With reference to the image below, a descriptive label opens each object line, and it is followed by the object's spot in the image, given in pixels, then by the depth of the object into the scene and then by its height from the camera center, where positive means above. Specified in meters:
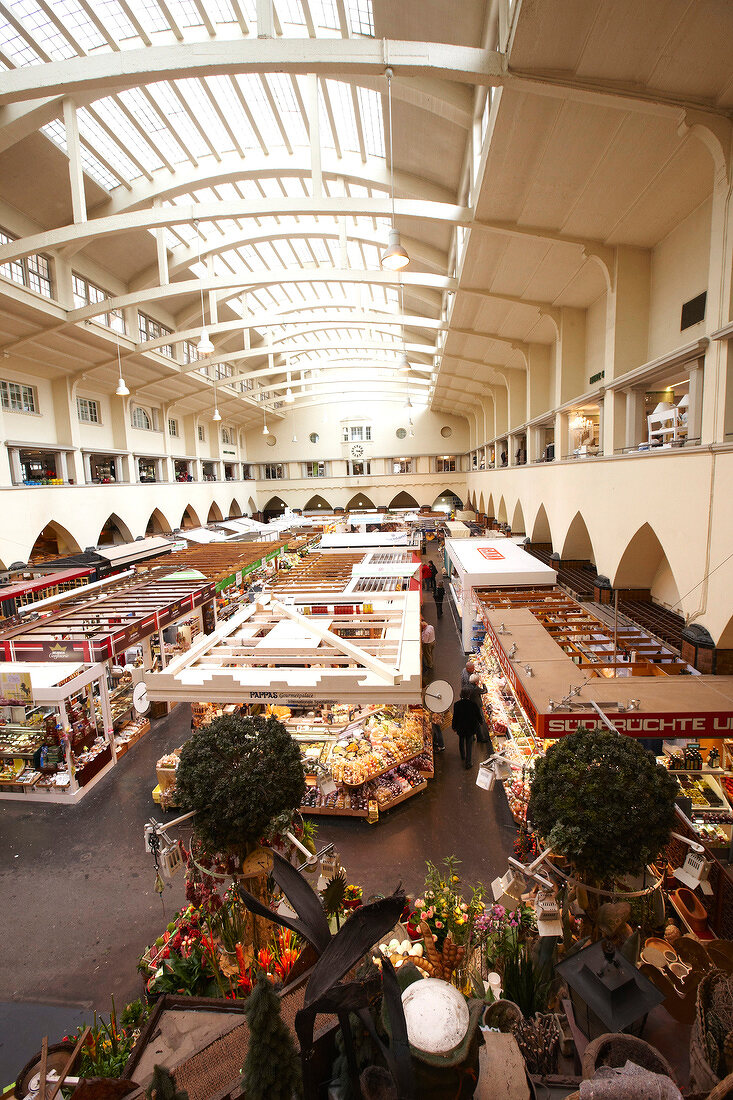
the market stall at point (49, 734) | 6.27 -3.18
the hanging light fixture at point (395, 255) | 5.89 +2.70
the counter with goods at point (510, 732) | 4.95 -2.75
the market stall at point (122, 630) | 6.97 -2.00
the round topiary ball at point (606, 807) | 2.26 -1.51
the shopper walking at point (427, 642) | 7.62 -2.47
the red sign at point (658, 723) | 3.88 -1.89
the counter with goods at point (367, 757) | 5.88 -3.31
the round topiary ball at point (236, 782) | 2.56 -1.50
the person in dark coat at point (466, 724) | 6.82 -3.23
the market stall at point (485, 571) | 8.59 -1.52
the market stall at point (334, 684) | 4.71 -1.79
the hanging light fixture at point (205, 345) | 9.79 +2.87
